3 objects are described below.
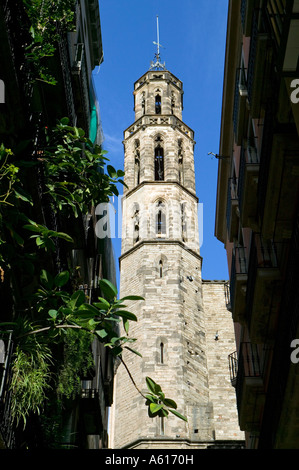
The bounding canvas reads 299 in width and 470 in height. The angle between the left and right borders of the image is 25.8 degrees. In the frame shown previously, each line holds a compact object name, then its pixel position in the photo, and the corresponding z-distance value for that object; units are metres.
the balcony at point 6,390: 5.50
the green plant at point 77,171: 6.62
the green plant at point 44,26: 7.50
